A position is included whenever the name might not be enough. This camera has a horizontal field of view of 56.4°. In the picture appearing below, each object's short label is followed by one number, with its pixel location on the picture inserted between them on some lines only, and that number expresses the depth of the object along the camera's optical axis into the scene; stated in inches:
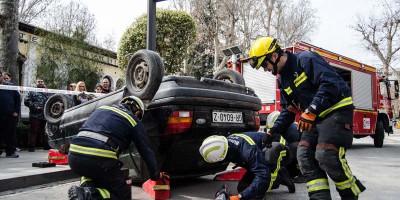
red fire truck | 382.9
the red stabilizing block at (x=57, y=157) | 236.8
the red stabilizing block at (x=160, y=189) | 159.2
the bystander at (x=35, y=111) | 323.0
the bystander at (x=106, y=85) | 296.4
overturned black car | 153.0
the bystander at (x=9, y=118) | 271.9
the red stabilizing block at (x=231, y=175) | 206.2
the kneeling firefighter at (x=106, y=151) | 121.3
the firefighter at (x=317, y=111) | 113.7
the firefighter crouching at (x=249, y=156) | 130.6
